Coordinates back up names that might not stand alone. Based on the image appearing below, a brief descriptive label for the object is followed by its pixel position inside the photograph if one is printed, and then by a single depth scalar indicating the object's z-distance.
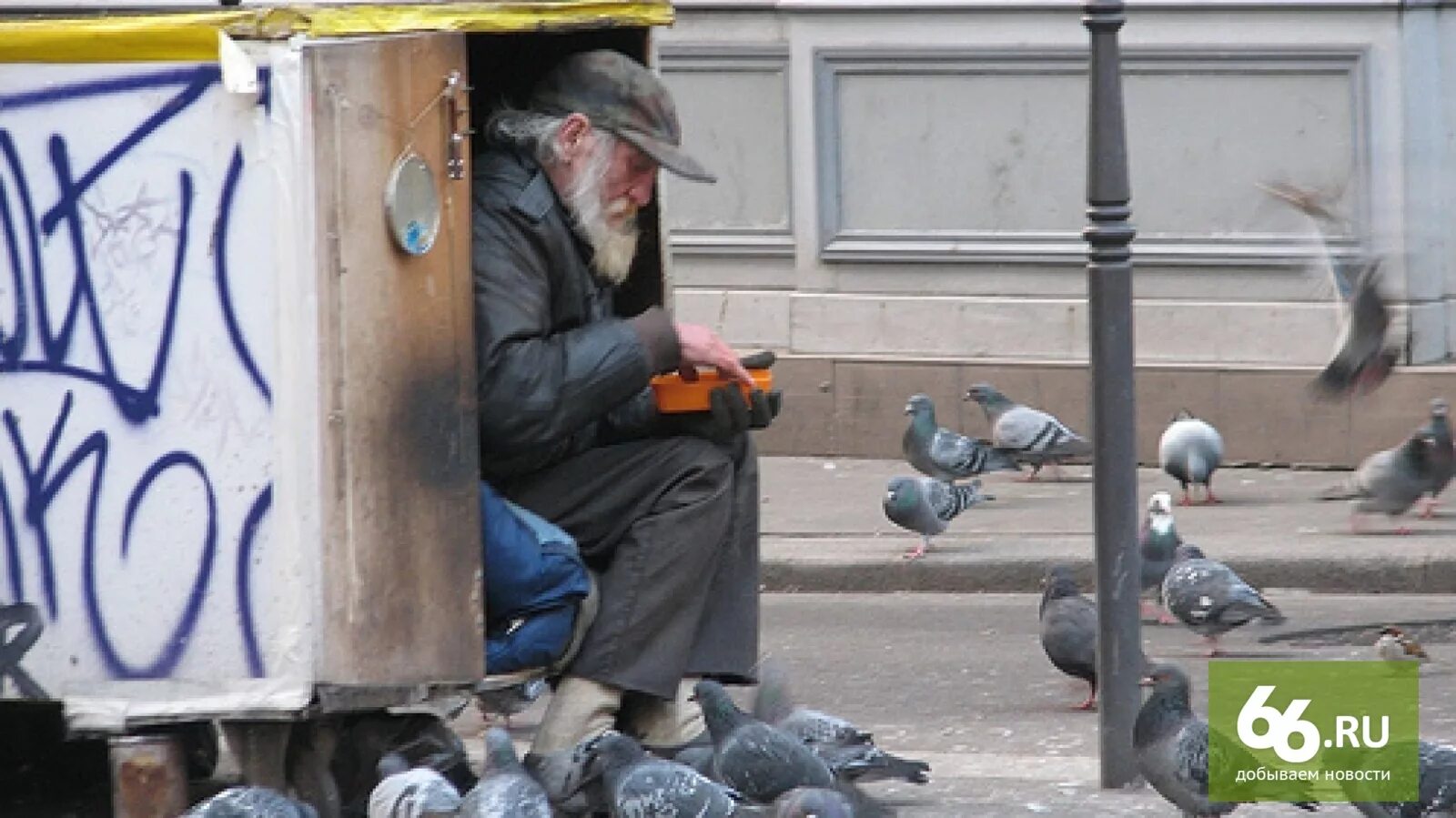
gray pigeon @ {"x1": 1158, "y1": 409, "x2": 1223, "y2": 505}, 22.66
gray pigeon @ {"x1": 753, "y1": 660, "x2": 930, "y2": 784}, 12.59
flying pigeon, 23.36
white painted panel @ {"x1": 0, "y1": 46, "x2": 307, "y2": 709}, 11.32
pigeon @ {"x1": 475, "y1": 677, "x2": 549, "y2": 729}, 14.57
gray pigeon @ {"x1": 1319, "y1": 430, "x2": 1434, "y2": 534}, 21.22
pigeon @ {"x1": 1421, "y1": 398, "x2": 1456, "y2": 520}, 21.47
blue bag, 12.31
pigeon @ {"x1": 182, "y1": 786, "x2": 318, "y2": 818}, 11.01
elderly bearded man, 12.27
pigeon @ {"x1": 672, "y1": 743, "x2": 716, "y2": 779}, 12.34
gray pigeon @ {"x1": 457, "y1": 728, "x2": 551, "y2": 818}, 10.96
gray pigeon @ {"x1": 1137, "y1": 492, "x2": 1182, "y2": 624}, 19.37
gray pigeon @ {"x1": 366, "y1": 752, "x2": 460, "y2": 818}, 11.14
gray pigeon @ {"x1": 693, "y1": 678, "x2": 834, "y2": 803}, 11.79
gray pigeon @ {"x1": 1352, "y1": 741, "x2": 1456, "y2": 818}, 11.66
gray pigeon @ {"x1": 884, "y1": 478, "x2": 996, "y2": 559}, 21.33
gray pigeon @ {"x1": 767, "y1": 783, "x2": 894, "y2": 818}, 10.89
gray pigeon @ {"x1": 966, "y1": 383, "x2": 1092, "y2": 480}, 23.61
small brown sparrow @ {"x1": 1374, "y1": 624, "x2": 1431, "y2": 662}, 16.70
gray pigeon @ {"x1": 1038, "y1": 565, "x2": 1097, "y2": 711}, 16.47
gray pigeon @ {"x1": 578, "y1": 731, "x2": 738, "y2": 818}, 11.16
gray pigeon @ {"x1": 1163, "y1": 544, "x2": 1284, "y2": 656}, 18.00
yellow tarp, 11.21
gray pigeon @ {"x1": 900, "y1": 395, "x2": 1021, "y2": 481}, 23.53
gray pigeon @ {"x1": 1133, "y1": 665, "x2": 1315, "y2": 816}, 12.18
